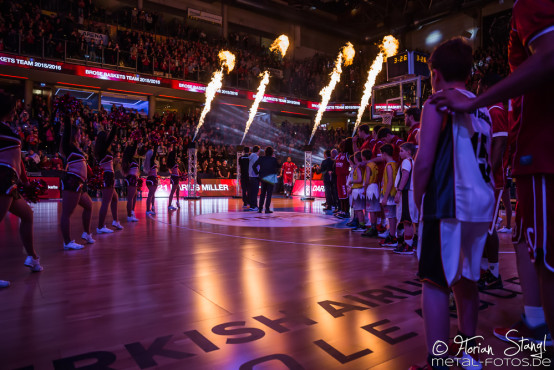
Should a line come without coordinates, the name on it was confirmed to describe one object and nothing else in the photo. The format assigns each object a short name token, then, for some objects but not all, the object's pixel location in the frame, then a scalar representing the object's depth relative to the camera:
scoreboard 9.77
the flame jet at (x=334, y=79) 26.91
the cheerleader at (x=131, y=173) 7.49
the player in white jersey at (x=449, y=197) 1.67
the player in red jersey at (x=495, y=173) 2.90
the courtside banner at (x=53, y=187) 13.63
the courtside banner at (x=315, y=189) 18.44
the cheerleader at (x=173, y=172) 9.80
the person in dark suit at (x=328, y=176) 10.90
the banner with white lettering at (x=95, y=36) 18.33
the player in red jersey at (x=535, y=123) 1.38
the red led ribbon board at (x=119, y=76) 16.11
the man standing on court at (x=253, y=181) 10.88
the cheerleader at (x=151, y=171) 8.74
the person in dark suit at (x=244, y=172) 11.69
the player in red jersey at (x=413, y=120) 4.69
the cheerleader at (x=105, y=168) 5.73
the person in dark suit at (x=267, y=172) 10.12
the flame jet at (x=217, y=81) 21.33
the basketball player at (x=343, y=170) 8.80
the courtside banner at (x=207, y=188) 15.99
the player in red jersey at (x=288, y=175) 17.64
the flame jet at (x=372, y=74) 25.73
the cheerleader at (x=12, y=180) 3.40
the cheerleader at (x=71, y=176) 4.74
